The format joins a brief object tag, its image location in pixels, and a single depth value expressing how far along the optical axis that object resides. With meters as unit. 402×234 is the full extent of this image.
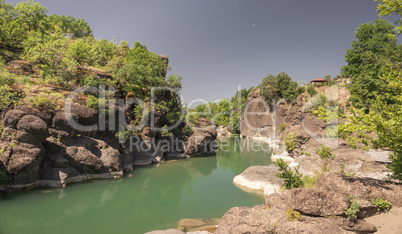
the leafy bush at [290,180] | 9.89
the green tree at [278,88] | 46.75
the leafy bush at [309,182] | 10.43
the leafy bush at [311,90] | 44.03
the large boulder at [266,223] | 6.77
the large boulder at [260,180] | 16.47
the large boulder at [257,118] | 53.33
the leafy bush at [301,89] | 46.56
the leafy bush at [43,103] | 15.99
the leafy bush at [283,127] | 43.28
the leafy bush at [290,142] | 27.98
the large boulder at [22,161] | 13.69
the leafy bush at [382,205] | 7.14
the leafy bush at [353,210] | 6.95
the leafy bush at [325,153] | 16.86
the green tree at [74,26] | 40.29
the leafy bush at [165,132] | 28.55
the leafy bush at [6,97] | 15.20
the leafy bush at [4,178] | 13.54
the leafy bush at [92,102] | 20.16
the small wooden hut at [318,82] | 47.38
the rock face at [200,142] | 30.94
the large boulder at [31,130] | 14.26
